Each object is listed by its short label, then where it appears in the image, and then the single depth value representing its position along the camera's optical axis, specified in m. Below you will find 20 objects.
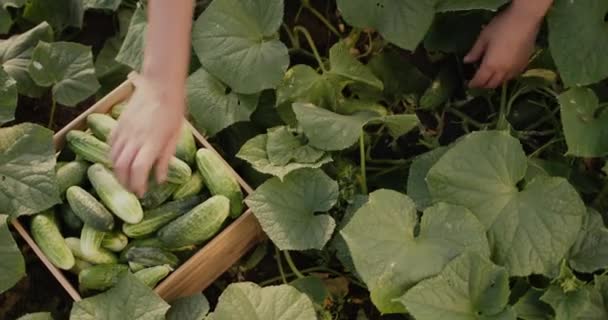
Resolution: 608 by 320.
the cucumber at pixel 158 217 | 1.90
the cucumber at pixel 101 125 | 1.95
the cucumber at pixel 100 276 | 1.85
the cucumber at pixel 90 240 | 1.85
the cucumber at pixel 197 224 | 1.86
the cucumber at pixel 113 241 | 1.91
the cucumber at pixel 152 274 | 1.84
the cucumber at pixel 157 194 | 1.91
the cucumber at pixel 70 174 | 1.93
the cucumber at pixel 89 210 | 1.85
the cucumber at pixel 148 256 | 1.87
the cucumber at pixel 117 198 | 1.86
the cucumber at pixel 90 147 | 1.93
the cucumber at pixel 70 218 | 1.94
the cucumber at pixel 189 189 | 1.95
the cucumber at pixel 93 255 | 1.86
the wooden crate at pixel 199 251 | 1.88
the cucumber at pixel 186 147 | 1.94
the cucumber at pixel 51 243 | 1.86
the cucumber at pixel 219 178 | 1.91
